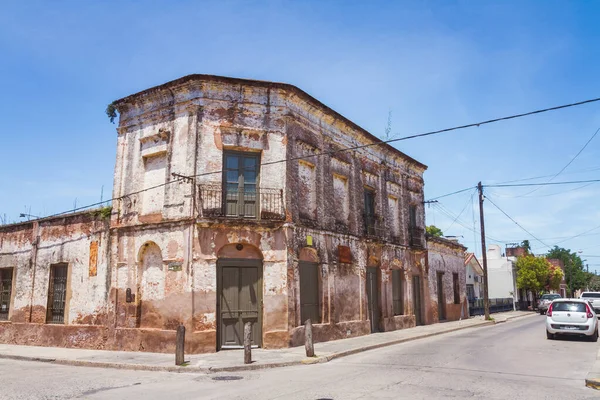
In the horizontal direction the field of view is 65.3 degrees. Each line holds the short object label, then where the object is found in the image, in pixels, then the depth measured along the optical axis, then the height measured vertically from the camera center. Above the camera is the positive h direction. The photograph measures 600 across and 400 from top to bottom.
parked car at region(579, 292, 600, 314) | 31.08 -0.99
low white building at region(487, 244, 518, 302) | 48.28 +0.62
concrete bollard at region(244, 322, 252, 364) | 11.70 -1.45
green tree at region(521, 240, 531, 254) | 76.72 +6.71
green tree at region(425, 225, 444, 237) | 46.49 +5.45
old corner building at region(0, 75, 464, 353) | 14.25 +1.60
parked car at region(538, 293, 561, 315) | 36.59 -1.43
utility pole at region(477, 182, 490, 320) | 27.31 +2.20
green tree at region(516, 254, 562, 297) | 45.84 +1.03
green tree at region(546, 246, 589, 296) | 79.00 +2.16
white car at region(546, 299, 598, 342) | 15.83 -1.20
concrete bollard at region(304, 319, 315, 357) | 12.48 -1.49
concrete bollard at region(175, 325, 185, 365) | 11.51 -1.46
